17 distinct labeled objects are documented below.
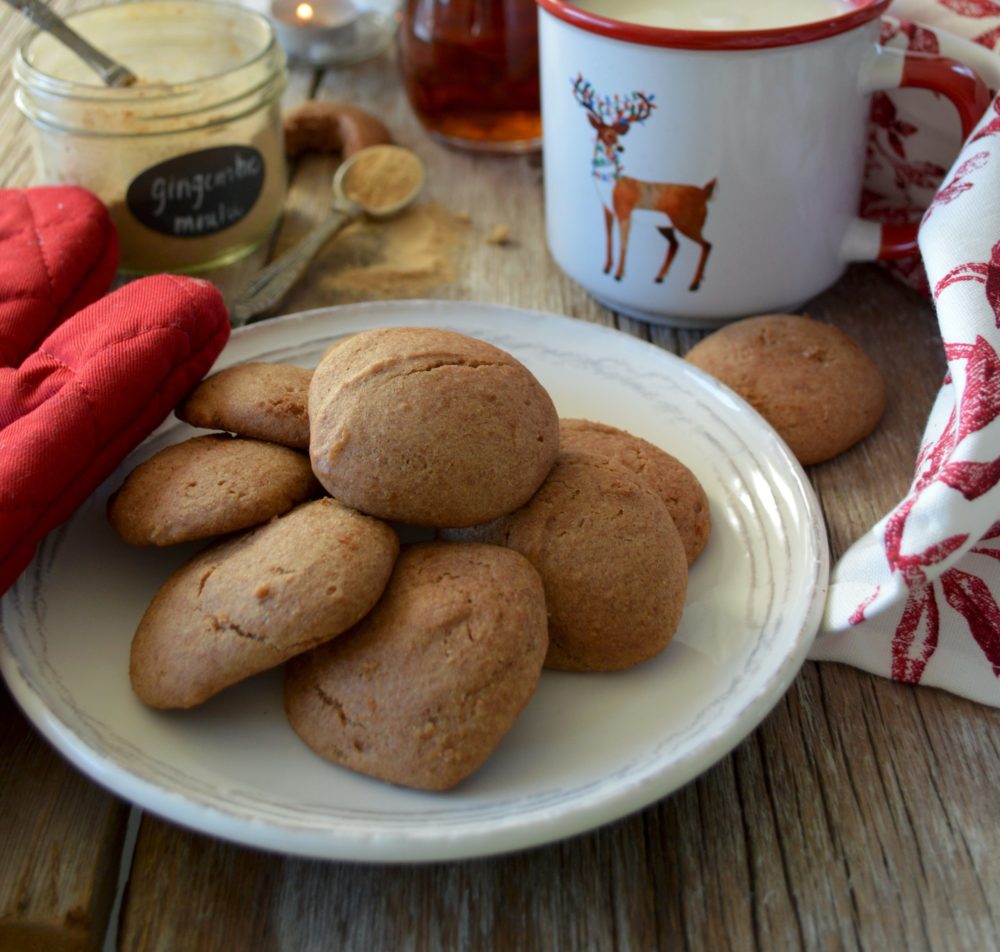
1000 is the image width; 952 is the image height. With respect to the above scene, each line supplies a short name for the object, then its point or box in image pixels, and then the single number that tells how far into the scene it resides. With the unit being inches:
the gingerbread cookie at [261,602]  10.2
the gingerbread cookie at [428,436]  10.8
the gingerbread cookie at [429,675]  10.0
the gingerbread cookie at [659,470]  11.9
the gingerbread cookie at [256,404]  11.6
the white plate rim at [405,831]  9.5
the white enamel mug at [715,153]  13.4
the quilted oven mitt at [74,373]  11.1
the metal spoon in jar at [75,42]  15.5
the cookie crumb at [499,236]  17.3
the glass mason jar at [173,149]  15.4
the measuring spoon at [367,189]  16.6
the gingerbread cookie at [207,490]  11.0
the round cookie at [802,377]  13.7
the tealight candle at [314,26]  20.8
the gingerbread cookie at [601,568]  10.9
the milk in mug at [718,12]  14.1
